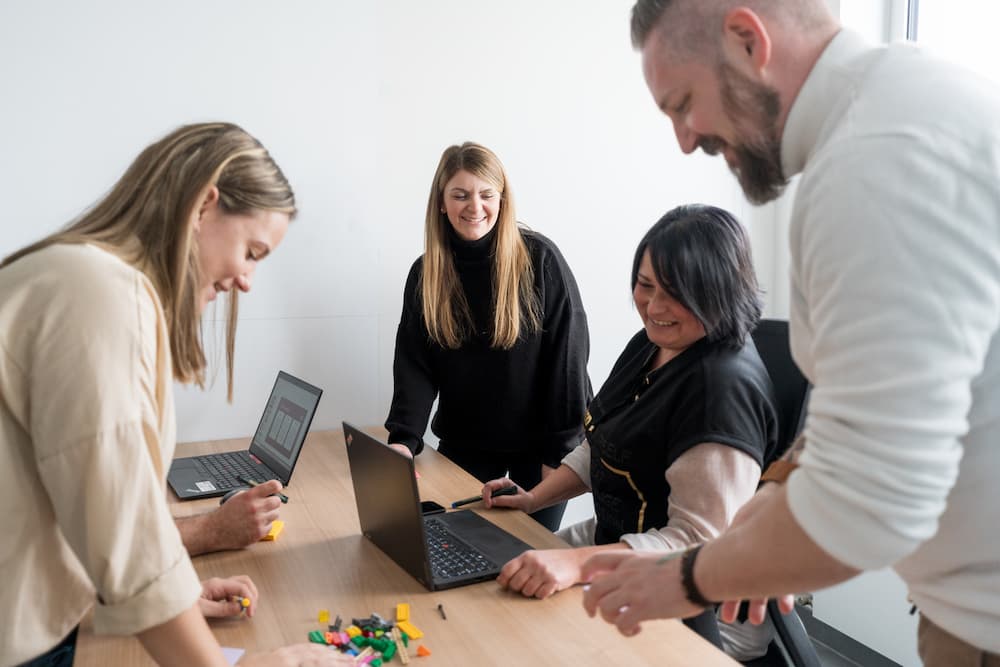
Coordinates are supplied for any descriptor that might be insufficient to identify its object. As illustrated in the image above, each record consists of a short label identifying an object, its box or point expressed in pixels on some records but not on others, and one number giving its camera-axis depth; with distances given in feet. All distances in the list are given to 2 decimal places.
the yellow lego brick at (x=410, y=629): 4.25
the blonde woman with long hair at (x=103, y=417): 3.02
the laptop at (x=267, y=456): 6.72
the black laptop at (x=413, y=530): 4.83
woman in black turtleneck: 8.16
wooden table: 4.09
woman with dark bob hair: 5.05
